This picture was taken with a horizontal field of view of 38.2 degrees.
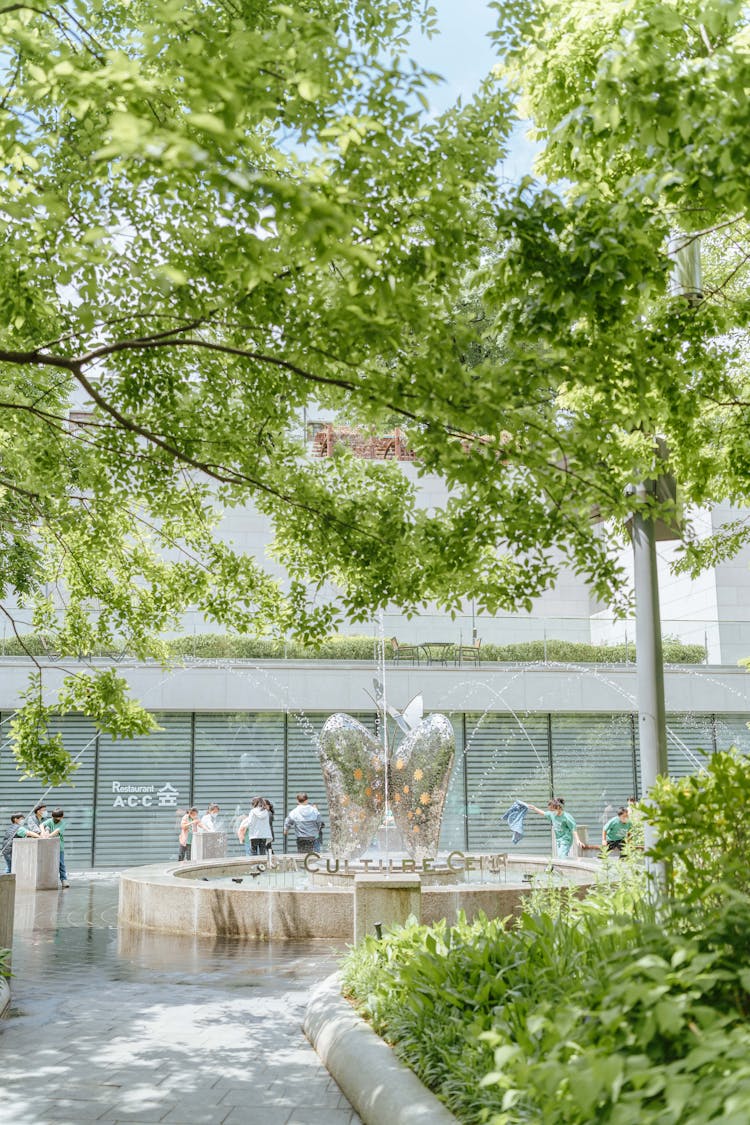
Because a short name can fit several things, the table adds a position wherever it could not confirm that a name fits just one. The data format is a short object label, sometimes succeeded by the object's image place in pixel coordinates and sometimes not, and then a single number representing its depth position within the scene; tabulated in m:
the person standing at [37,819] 21.42
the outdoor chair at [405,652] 26.50
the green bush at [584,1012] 3.21
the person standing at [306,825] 19.95
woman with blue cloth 18.45
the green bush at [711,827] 4.84
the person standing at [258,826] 20.00
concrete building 25.31
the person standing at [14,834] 21.64
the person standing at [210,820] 21.92
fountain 13.54
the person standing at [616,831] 16.02
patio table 26.61
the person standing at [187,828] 22.42
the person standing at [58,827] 21.14
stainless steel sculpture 14.43
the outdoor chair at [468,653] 26.70
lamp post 7.59
